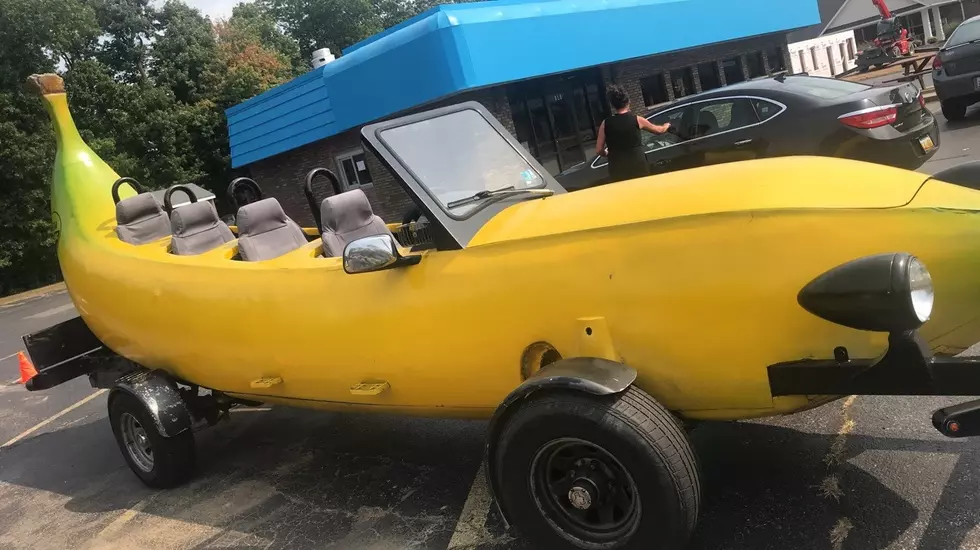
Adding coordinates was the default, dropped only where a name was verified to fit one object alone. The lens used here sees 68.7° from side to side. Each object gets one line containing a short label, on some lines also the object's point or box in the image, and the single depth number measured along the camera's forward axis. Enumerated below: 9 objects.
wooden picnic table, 15.44
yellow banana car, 2.35
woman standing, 6.39
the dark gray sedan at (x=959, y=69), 10.77
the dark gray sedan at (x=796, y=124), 6.71
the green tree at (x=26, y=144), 25.92
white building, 33.88
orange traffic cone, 7.58
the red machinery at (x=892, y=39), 29.51
